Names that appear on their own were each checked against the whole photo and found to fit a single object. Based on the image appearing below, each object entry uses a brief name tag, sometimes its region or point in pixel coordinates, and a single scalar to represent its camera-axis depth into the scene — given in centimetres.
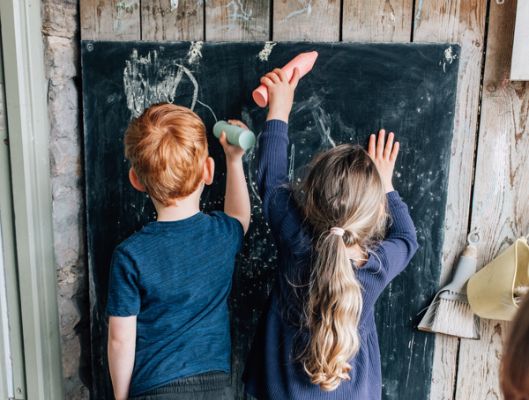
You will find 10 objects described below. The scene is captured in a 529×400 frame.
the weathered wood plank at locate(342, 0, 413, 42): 145
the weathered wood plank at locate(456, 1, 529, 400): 140
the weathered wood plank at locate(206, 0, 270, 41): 155
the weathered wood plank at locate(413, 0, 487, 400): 141
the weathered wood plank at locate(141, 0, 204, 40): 160
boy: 127
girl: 119
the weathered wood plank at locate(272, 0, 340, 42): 150
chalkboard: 145
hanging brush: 147
